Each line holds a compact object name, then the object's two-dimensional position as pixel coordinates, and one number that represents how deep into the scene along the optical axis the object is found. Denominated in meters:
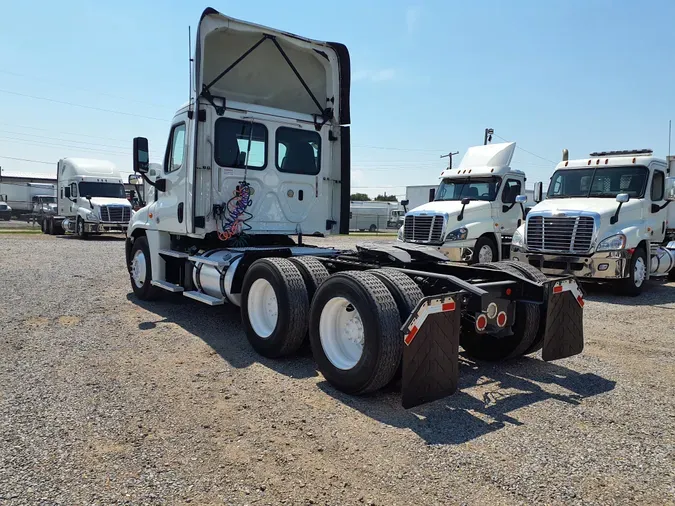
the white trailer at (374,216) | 49.78
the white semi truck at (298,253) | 4.30
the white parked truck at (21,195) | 47.28
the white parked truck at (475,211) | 12.76
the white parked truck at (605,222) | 10.15
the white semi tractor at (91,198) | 23.73
